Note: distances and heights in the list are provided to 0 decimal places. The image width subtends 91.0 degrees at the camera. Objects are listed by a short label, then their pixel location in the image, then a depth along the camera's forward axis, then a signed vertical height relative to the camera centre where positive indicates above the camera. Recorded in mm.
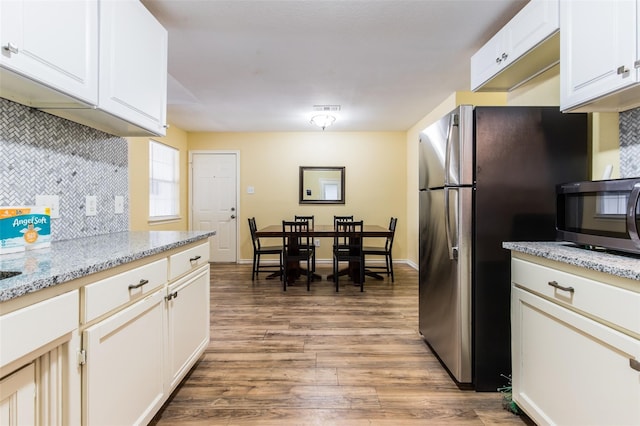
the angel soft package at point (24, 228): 1225 -69
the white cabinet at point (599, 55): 1225 +673
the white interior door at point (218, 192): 5566 +349
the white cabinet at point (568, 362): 988 -559
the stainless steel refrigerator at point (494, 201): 1769 +63
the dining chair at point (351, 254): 3902 -563
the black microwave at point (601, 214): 1106 -6
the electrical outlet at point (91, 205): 1822 +38
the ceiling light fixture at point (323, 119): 4184 +1258
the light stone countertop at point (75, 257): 816 -170
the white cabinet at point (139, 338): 1044 -527
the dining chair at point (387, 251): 4281 -539
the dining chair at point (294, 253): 3912 -540
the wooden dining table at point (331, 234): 3922 -278
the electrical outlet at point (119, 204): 2090 +51
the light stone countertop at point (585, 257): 980 -167
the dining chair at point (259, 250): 4355 -539
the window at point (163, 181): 4504 +470
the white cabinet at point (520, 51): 1660 +982
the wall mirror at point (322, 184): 5531 +490
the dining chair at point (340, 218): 4907 -99
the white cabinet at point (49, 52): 1037 +593
